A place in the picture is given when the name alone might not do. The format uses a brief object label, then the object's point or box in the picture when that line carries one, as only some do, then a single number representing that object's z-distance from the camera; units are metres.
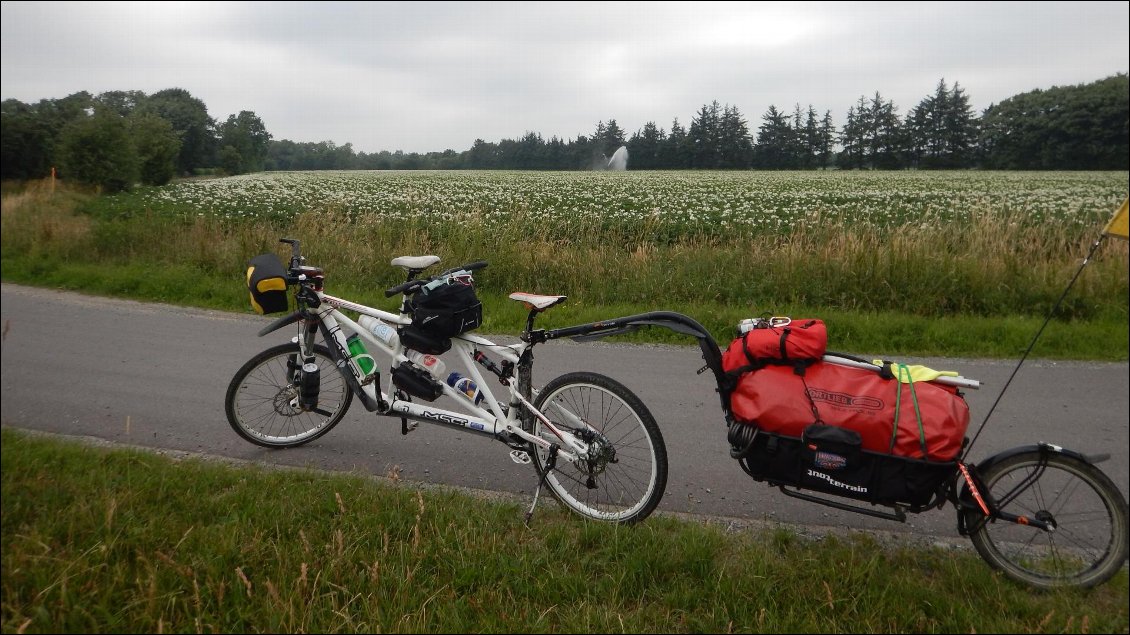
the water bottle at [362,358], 3.99
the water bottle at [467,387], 3.73
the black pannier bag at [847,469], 2.74
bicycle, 3.42
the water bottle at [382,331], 3.86
